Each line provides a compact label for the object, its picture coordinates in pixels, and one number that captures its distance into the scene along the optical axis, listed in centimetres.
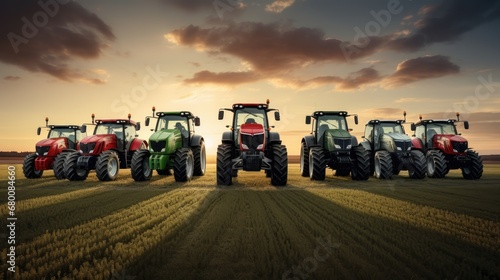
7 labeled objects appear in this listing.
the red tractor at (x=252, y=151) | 1273
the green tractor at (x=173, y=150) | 1447
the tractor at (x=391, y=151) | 1578
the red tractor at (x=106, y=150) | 1519
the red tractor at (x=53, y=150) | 1646
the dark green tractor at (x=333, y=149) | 1473
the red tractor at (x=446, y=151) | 1720
